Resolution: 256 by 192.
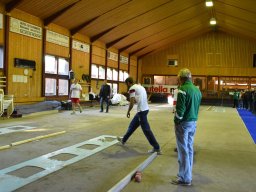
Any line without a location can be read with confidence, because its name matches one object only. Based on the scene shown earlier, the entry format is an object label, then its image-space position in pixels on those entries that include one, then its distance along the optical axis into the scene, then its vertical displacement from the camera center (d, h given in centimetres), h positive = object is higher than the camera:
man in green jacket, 345 -40
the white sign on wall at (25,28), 1076 +328
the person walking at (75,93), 1090 +9
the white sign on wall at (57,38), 1279 +328
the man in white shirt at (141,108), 500 -28
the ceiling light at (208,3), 1512 +621
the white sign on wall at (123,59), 2060 +331
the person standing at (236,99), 1938 -23
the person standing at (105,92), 1213 +16
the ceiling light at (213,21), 1910 +631
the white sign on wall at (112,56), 1869 +330
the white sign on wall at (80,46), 1474 +327
